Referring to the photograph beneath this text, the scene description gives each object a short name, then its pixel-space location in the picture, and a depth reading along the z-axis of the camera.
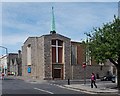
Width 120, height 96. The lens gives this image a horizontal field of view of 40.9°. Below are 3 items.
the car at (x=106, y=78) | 28.51
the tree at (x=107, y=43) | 15.22
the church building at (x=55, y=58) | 30.89
